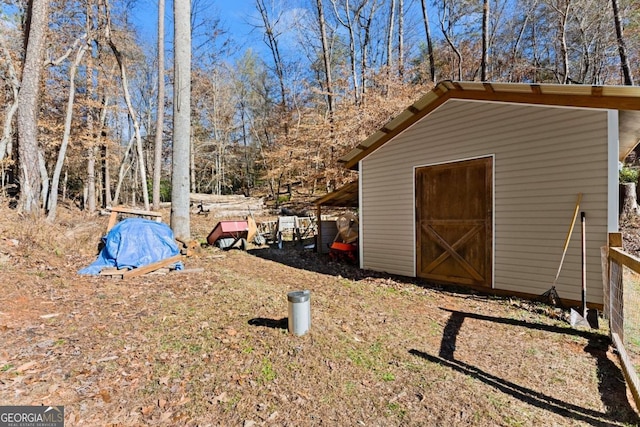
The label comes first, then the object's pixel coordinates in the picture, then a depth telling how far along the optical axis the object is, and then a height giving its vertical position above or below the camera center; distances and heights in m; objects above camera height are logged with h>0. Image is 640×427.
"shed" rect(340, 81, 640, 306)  4.32 +0.52
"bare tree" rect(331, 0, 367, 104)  16.62 +10.41
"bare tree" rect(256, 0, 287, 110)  19.14 +10.48
